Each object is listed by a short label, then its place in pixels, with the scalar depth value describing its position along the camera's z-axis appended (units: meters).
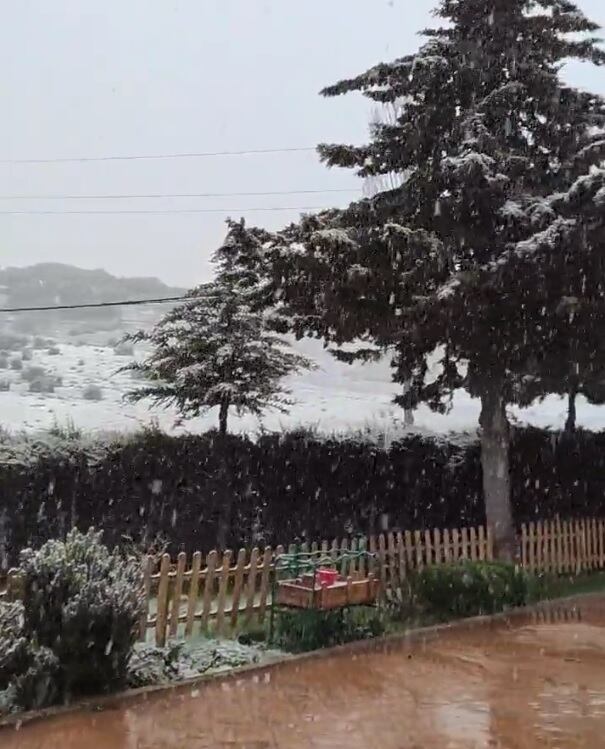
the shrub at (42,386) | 34.94
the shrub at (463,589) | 9.80
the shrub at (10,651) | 6.33
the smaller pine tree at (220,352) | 14.91
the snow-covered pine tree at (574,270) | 10.31
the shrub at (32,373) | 36.29
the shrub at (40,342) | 43.66
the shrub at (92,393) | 34.00
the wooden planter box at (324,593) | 8.21
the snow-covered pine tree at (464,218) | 10.73
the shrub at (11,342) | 42.28
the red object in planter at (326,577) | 8.35
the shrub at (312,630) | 8.36
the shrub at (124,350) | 40.64
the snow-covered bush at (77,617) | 6.51
